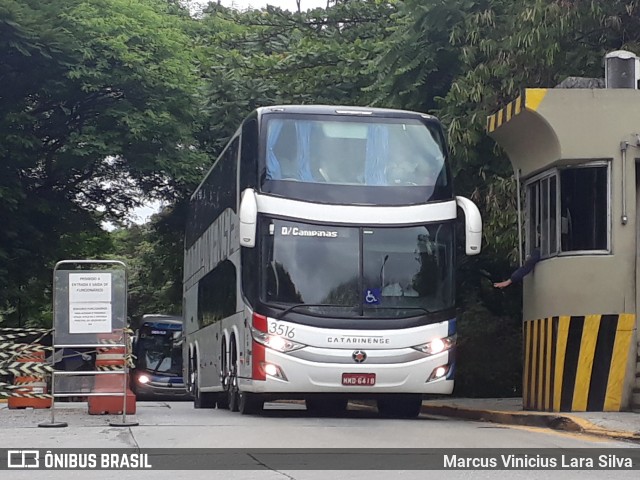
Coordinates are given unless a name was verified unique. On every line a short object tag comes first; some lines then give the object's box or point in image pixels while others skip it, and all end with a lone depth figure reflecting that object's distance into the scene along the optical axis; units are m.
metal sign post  14.88
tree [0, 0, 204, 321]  28.61
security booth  15.62
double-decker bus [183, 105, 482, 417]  15.66
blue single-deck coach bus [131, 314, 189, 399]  39.31
